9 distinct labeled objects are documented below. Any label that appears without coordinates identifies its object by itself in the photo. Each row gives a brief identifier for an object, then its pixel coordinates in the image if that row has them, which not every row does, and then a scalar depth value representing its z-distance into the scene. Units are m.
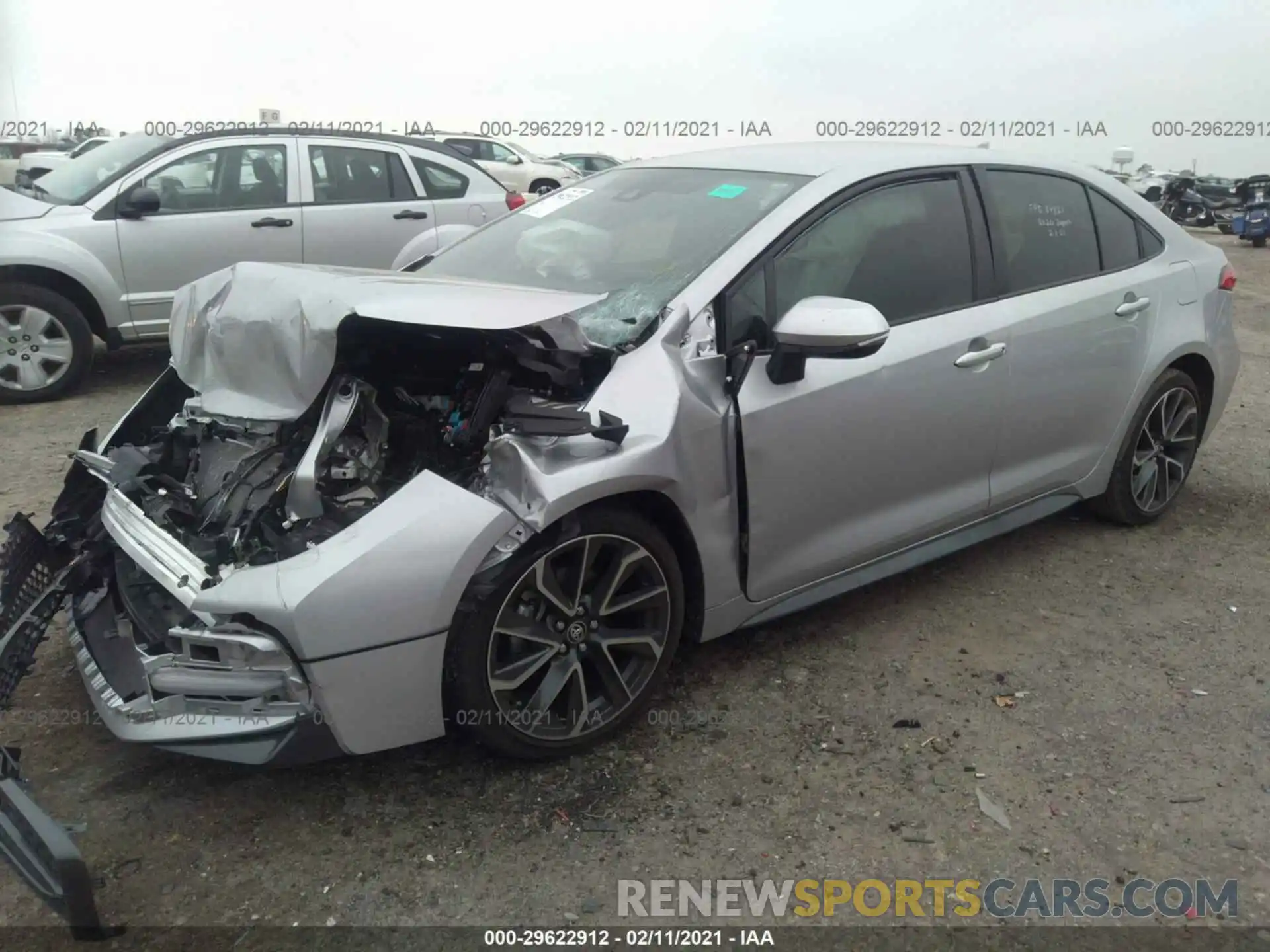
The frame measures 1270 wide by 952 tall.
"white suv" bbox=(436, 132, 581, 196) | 16.80
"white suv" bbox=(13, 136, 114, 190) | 7.23
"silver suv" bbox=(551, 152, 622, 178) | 21.75
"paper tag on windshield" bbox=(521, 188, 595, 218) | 3.76
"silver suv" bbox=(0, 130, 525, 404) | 6.24
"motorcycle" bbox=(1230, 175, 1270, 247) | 18.34
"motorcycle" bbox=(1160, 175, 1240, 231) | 20.73
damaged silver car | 2.31
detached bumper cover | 1.95
